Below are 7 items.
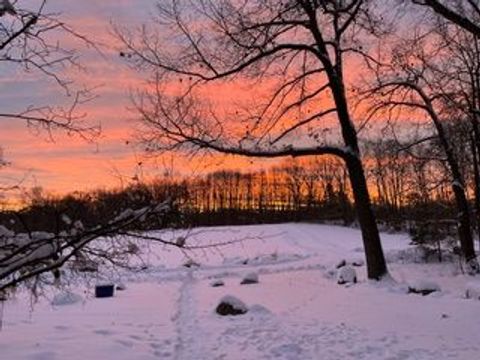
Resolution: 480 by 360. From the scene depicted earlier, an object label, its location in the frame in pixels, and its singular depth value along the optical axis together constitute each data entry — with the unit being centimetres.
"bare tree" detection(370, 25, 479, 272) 2386
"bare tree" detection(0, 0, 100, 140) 611
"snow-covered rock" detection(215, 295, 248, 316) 1670
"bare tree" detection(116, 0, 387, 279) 2036
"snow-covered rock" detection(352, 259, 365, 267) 3388
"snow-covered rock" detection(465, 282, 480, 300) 1669
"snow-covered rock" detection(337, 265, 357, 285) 2280
